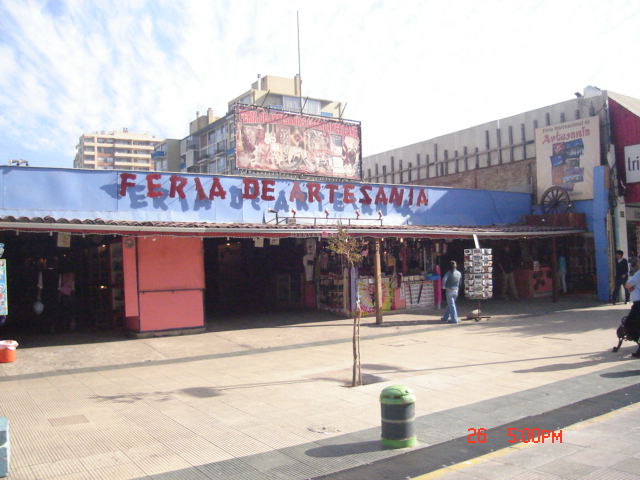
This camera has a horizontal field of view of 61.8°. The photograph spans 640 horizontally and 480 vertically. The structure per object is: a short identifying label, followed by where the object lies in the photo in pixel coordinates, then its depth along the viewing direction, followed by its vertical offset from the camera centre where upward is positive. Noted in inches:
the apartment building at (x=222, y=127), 2628.0 +723.8
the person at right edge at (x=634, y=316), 398.9 -49.5
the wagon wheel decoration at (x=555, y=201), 886.4 +88.7
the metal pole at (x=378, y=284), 627.8 -28.9
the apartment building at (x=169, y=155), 3137.3 +662.2
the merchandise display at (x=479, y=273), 640.4 -20.4
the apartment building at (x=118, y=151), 5378.9 +1197.4
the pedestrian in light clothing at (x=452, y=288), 611.8 -35.7
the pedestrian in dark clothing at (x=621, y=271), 695.7 -26.8
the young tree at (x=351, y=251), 344.5 +6.7
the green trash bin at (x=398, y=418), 227.0 -67.9
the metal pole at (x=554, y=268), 791.7 -22.3
